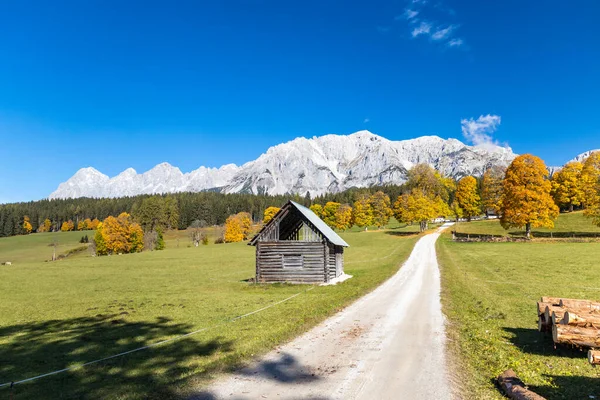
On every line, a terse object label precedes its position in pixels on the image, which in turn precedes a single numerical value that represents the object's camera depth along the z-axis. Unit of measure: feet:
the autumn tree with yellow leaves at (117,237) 326.85
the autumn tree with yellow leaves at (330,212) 430.16
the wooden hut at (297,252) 103.76
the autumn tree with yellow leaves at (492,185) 273.33
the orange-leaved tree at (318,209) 468.13
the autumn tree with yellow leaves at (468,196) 341.21
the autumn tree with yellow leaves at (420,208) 285.84
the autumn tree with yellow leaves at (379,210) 386.13
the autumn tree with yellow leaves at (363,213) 375.39
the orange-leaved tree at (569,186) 284.41
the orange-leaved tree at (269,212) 466.29
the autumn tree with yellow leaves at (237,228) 392.27
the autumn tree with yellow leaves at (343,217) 401.12
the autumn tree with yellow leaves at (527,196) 193.36
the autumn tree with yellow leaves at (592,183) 192.95
